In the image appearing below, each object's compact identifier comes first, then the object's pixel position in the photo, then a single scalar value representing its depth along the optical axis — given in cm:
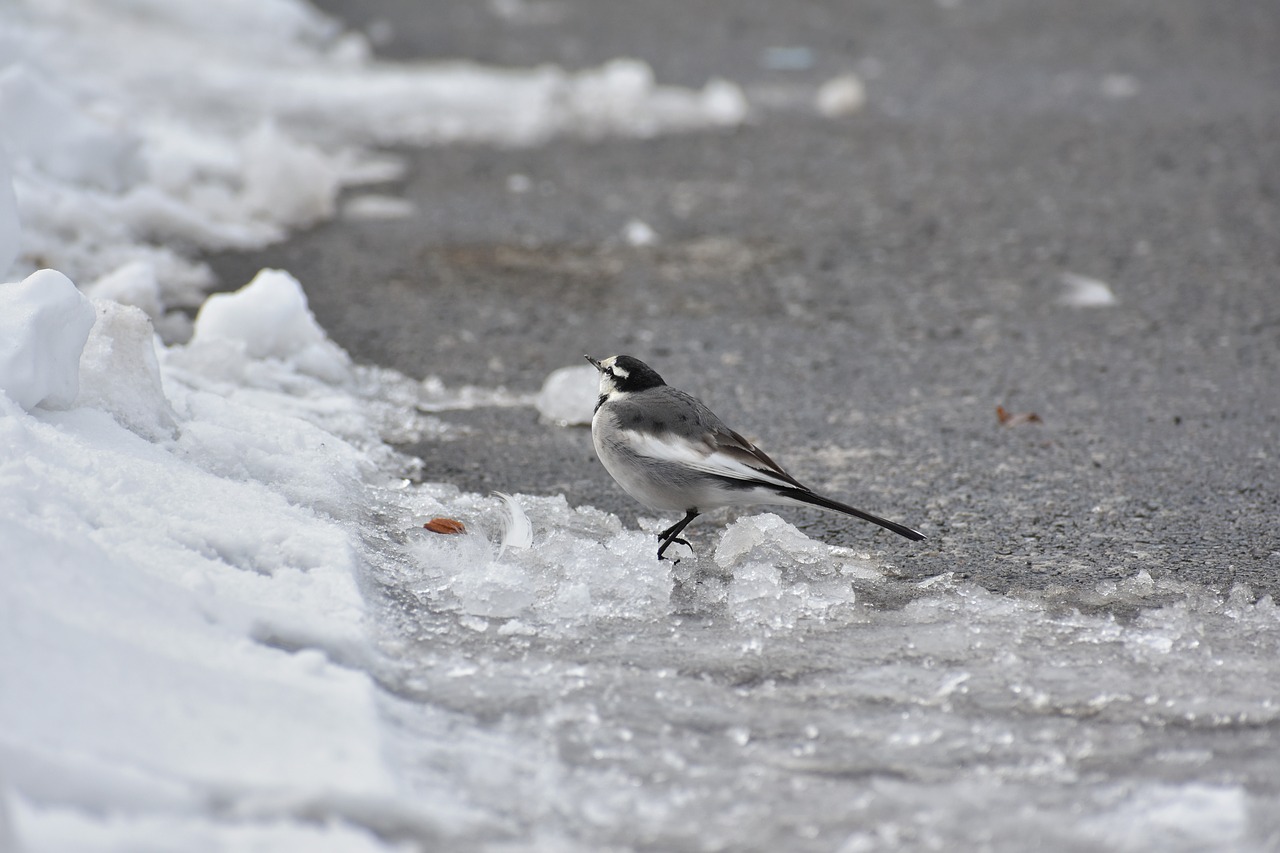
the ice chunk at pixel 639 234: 1344
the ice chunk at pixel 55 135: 1255
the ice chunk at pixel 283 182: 1392
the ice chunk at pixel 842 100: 1845
